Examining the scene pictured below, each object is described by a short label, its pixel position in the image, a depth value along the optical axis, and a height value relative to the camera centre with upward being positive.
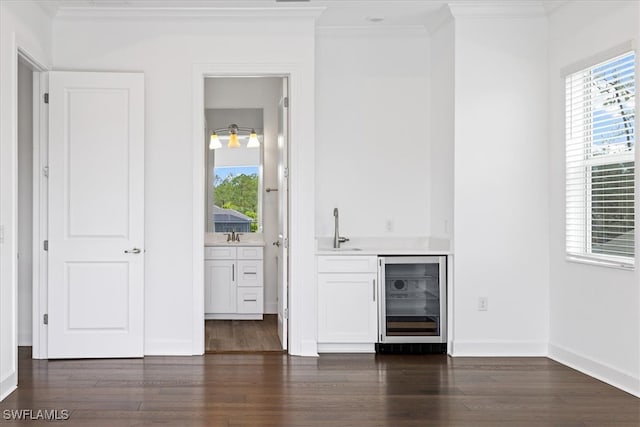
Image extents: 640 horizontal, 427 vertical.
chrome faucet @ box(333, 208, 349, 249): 5.86 -0.22
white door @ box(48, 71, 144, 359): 5.25 +0.00
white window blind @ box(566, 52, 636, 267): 4.42 +0.37
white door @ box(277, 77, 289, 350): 5.59 -0.03
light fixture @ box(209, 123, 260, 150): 7.52 +0.86
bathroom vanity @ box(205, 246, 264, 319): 7.15 -0.74
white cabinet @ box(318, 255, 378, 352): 5.48 -0.71
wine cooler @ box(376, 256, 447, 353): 5.46 -0.75
